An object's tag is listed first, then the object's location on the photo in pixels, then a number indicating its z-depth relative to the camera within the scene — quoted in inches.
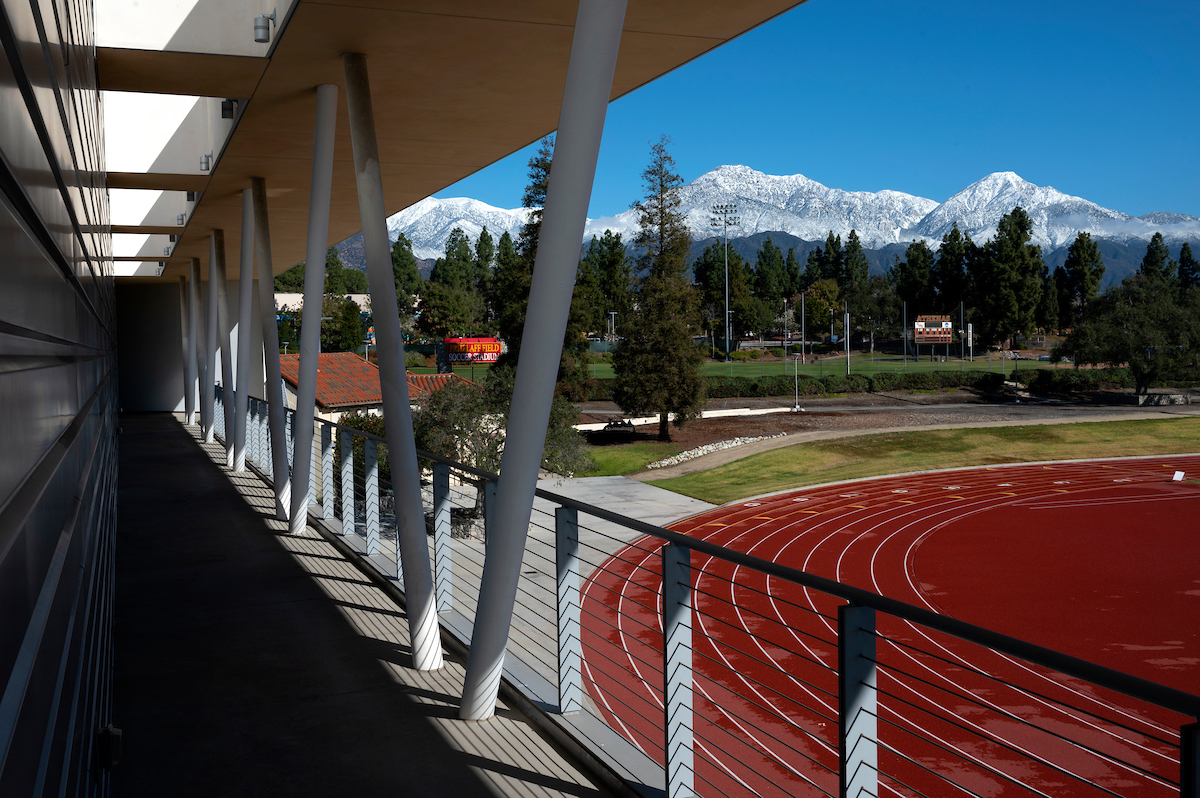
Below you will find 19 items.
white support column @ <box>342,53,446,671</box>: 193.3
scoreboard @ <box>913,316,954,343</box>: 2605.8
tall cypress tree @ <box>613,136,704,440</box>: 1441.9
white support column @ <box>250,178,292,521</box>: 333.4
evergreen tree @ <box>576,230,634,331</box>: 2410.2
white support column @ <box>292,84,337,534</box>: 245.4
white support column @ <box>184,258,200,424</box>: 759.1
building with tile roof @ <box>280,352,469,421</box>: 1119.0
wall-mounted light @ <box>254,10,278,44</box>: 211.9
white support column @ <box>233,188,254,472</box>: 419.8
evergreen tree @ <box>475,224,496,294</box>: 3821.4
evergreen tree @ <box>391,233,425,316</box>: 3951.8
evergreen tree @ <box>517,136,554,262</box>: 1782.7
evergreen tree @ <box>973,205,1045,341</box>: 2669.8
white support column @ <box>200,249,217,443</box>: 630.5
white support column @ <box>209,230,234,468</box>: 525.8
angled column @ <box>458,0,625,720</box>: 126.5
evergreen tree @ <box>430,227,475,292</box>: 3700.8
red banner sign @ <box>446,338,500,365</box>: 2630.4
